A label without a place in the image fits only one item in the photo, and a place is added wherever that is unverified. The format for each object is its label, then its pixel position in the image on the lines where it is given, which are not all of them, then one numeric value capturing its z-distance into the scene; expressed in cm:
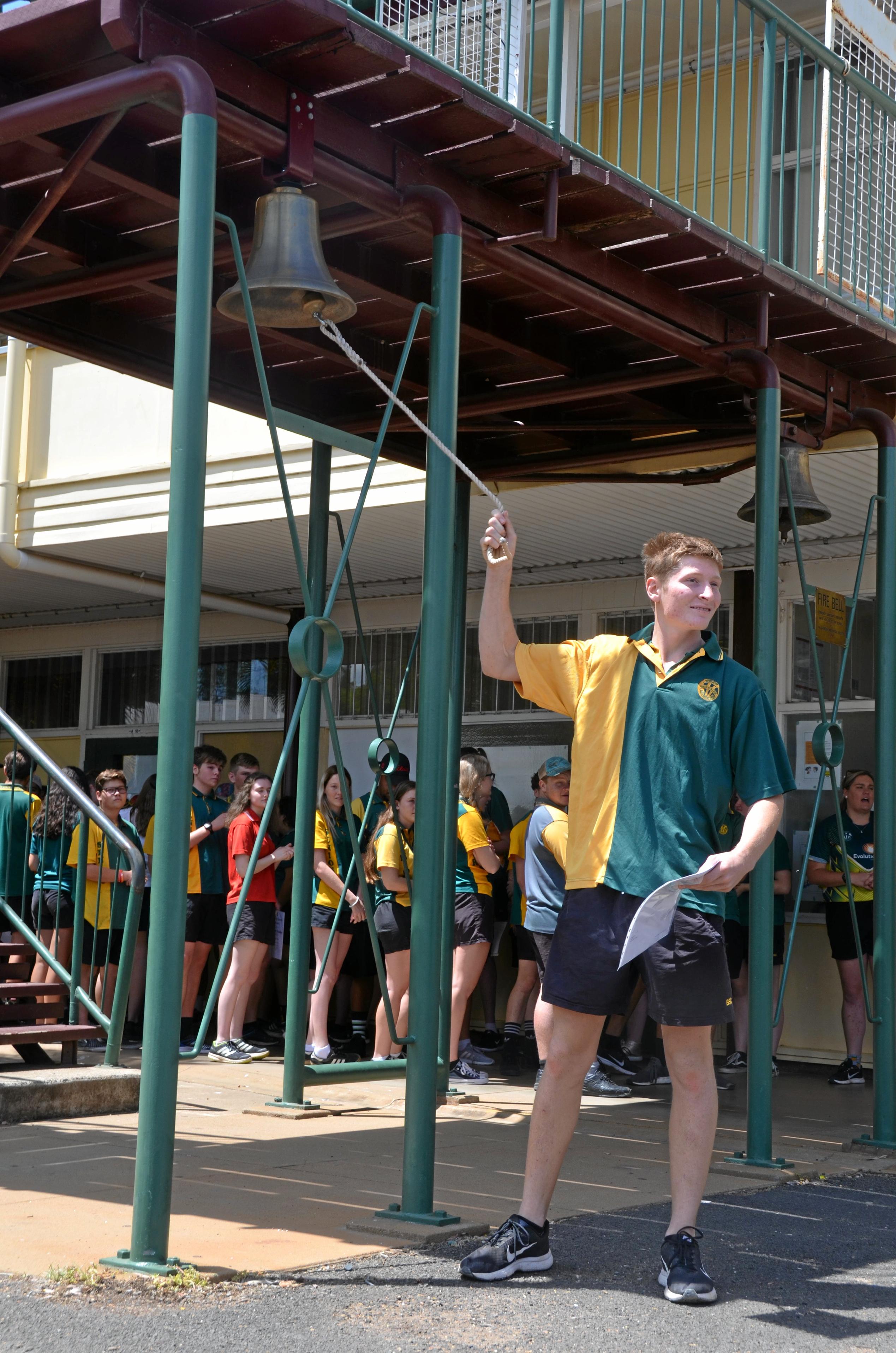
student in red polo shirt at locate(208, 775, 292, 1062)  987
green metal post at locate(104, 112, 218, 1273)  405
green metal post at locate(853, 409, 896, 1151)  730
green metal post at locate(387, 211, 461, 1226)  491
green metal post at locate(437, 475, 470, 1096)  797
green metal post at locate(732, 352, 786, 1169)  655
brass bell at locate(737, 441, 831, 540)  757
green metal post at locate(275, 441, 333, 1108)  738
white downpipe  1212
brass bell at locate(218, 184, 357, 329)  489
